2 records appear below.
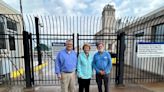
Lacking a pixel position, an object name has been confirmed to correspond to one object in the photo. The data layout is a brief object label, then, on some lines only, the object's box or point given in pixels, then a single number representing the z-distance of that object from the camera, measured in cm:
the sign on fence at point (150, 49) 349
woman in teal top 225
